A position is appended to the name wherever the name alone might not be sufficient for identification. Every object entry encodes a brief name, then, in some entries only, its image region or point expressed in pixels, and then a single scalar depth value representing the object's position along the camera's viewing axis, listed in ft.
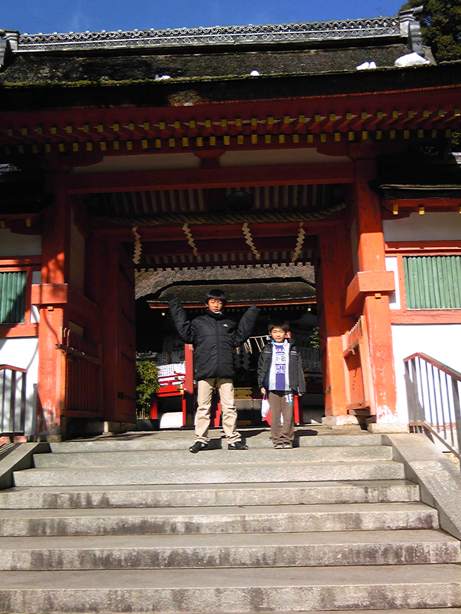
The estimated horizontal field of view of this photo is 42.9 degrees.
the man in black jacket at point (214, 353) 19.34
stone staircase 10.68
